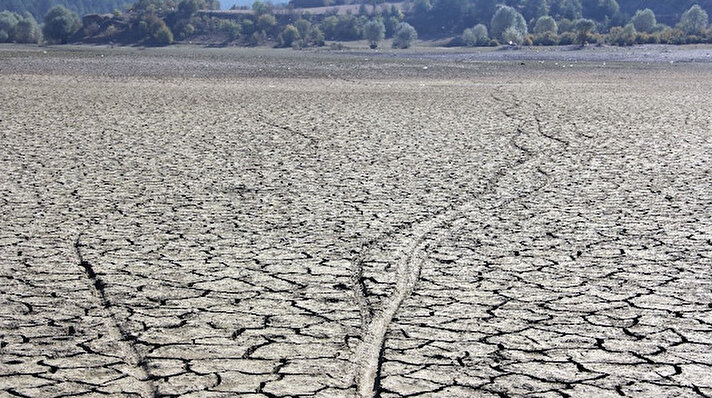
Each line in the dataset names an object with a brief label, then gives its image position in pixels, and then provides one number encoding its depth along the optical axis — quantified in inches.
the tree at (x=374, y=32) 4315.9
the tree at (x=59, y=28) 4188.0
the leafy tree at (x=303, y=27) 4480.8
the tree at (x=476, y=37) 3642.2
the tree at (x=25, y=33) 4089.6
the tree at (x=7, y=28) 4170.8
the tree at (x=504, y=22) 4089.6
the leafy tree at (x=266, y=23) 4827.8
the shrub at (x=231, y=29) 4520.2
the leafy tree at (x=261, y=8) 5482.3
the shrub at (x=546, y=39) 3237.5
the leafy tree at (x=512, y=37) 3430.1
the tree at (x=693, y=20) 3615.7
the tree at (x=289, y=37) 4185.5
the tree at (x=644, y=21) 4156.0
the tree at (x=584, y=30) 3004.4
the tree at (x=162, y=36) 4121.6
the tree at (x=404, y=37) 4094.5
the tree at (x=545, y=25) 3913.4
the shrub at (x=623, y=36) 2998.5
